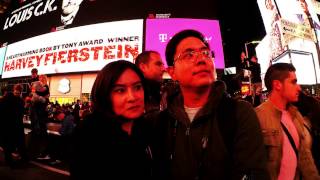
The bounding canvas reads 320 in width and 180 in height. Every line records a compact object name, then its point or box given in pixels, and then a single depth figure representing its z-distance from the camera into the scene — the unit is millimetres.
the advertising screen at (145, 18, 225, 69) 13711
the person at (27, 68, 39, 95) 6707
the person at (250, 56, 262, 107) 6946
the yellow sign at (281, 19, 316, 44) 7010
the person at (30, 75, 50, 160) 6297
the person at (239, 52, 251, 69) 7166
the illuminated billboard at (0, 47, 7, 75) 20670
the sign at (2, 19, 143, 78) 14328
